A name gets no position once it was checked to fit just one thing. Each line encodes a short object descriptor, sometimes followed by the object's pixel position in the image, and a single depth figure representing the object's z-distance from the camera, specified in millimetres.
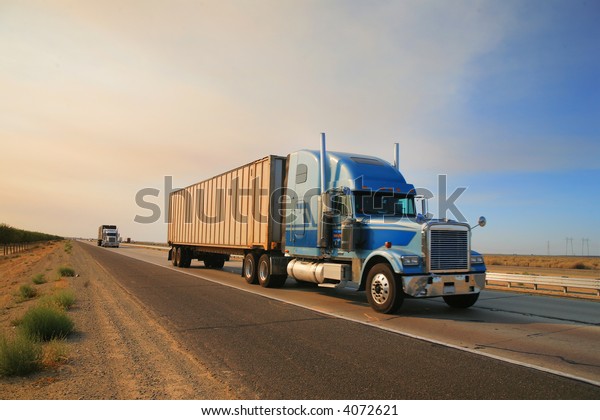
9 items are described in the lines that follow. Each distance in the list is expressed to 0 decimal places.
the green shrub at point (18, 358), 4762
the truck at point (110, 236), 69125
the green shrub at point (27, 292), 12933
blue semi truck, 9008
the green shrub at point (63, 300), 9482
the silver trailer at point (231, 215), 14078
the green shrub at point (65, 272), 18670
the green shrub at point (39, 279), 16719
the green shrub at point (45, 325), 6559
